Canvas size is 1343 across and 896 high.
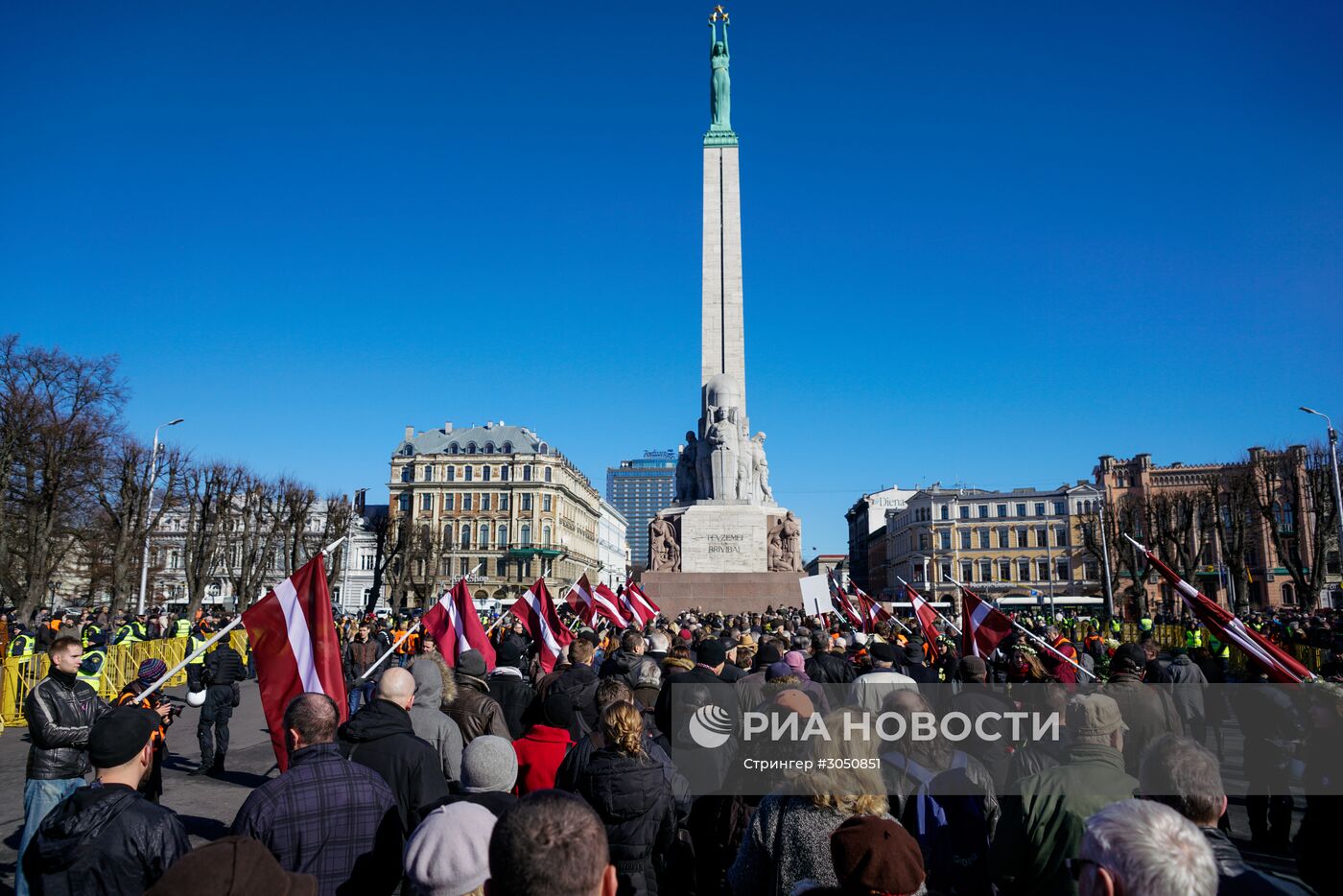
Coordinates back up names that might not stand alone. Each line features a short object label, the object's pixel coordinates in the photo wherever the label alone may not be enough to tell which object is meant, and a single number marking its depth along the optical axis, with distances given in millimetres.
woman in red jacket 5582
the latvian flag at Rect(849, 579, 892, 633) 17245
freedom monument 31125
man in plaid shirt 4074
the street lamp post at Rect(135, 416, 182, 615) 31294
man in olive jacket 4152
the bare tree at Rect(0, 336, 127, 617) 28609
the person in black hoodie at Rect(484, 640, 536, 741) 8047
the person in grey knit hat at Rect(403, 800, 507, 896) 3412
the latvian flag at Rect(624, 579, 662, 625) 19391
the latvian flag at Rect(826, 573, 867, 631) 19055
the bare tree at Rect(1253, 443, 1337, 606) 35156
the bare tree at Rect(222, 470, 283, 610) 40028
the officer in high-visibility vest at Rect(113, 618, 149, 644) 19234
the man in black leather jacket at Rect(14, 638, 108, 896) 5855
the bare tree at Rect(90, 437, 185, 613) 31172
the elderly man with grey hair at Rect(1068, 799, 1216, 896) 2562
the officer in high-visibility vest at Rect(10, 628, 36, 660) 16239
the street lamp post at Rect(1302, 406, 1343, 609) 28291
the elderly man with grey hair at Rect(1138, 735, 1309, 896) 3645
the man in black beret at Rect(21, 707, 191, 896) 3715
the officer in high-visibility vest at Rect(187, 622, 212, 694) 10461
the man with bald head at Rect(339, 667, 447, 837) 5012
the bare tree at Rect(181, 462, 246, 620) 35594
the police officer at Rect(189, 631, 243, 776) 11320
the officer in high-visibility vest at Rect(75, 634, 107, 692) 9477
